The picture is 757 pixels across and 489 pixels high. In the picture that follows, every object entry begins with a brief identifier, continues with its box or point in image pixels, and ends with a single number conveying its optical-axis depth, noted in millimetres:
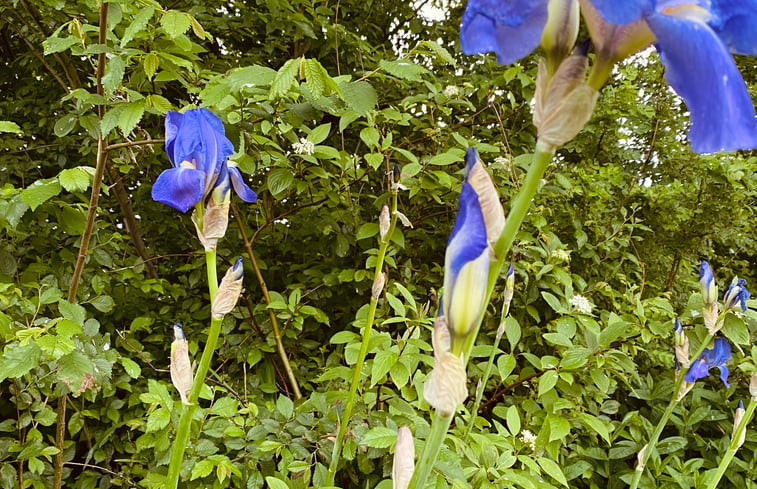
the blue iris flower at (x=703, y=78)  247
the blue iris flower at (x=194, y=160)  440
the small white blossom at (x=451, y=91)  1579
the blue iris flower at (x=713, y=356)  939
